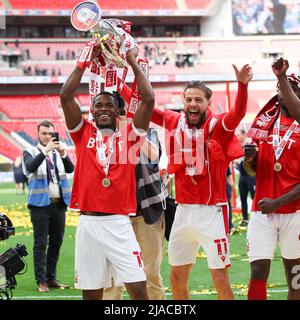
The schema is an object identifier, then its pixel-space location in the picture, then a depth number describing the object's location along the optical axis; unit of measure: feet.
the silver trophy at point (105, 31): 15.70
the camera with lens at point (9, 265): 18.43
